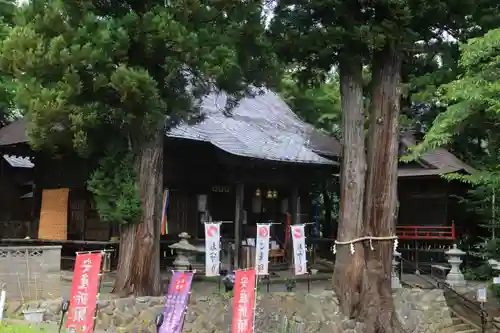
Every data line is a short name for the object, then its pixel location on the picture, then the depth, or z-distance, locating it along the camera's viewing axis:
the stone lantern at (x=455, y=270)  15.09
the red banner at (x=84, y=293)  8.35
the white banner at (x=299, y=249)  12.46
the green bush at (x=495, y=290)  14.06
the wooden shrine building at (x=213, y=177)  14.81
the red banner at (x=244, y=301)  8.80
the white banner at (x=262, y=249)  12.06
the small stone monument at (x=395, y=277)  13.25
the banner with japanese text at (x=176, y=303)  8.65
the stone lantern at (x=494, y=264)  14.36
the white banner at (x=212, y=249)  11.70
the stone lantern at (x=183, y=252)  12.41
